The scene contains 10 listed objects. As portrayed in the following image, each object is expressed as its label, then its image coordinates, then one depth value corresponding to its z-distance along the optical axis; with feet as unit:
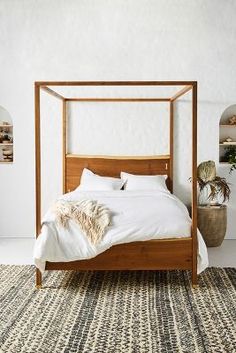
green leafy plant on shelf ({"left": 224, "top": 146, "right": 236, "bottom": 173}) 20.76
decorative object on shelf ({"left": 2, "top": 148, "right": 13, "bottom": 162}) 21.62
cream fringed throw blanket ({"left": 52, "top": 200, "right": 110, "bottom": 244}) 13.98
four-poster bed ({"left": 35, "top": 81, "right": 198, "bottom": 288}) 14.21
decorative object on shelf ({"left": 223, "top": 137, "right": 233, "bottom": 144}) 21.29
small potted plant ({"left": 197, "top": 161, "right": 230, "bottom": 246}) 19.77
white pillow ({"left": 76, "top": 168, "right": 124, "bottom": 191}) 19.54
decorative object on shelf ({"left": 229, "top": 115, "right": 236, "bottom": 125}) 21.17
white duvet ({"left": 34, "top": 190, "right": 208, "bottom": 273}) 13.91
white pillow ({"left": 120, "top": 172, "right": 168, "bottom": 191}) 19.61
